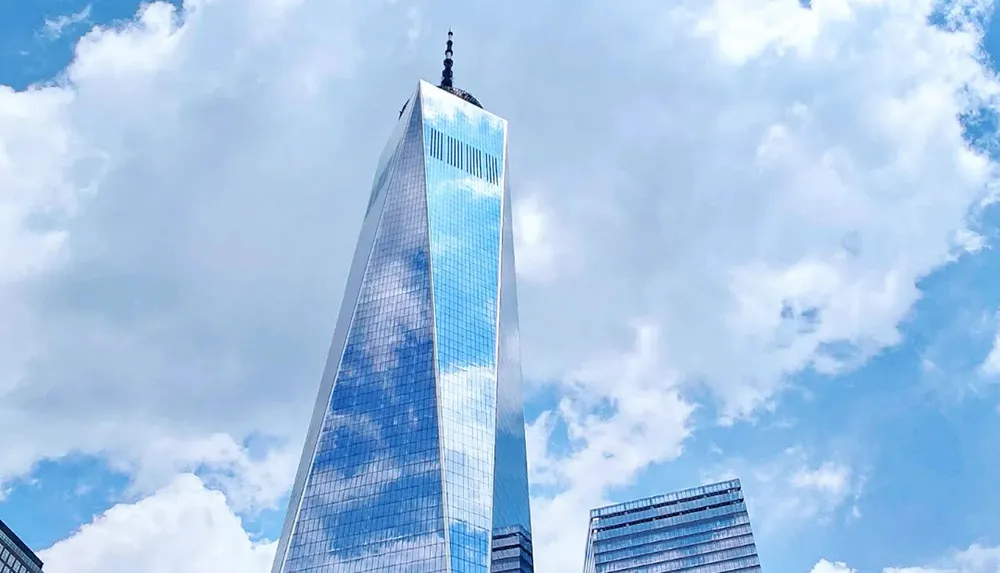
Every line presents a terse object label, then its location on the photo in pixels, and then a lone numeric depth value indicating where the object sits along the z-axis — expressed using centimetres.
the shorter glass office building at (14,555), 12444
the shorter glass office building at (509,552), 14162
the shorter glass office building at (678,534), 15962
